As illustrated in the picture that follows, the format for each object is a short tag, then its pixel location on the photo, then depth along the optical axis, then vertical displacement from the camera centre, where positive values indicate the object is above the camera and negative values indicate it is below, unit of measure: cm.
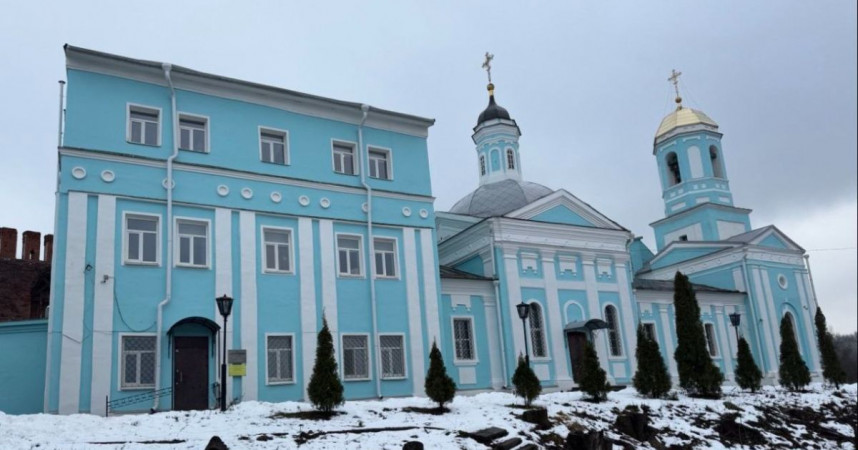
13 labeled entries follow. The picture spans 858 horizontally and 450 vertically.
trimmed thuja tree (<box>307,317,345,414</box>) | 1606 +15
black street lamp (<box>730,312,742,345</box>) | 2761 +148
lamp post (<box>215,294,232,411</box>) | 1652 +206
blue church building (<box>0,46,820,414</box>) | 1831 +391
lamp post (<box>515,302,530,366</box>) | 2070 +181
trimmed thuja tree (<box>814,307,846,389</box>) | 2977 -29
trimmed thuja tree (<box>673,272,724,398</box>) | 2291 +26
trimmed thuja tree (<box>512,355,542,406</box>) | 1839 -19
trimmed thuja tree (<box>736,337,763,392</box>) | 2551 -40
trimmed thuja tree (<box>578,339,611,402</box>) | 1988 -24
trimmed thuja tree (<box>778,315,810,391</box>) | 2762 -46
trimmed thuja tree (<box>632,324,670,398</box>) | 2147 -17
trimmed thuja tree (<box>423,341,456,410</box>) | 1722 -3
